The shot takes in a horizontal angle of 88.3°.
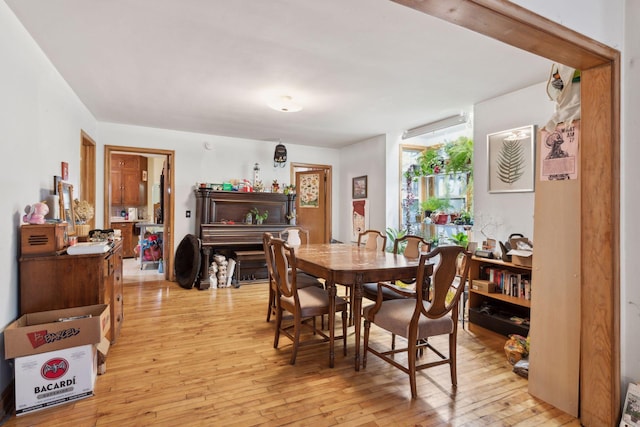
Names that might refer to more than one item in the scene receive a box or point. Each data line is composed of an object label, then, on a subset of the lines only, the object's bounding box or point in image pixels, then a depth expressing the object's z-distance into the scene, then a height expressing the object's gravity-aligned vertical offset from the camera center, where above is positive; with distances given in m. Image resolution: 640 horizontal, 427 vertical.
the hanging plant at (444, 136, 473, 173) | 4.38 +0.79
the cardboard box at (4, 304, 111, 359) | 1.87 -0.72
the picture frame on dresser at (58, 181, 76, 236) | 2.78 +0.06
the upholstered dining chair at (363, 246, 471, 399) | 2.02 -0.67
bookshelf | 2.91 -0.82
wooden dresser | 2.21 -0.48
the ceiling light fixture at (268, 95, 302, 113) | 3.56 +1.19
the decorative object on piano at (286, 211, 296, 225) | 5.87 -0.07
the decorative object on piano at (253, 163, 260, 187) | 5.77 +0.70
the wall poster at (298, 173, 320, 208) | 6.44 +0.45
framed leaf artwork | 3.23 +0.57
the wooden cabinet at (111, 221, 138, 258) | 7.46 -0.57
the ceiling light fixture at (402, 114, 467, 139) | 4.19 +1.23
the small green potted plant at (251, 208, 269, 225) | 5.61 -0.04
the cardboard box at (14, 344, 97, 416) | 1.87 -0.98
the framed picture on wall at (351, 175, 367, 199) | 5.92 +0.48
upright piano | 5.05 -0.15
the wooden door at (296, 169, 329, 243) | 6.42 +0.20
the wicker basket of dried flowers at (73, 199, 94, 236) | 3.03 -0.03
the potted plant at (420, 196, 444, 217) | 4.86 +0.13
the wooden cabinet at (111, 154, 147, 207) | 7.67 +0.75
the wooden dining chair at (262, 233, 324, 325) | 2.83 -0.67
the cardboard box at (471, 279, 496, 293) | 3.14 -0.69
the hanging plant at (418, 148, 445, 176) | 4.84 +0.78
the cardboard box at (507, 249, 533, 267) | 2.74 -0.36
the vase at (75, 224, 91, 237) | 3.01 -0.17
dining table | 2.36 -0.43
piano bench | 5.08 -0.88
